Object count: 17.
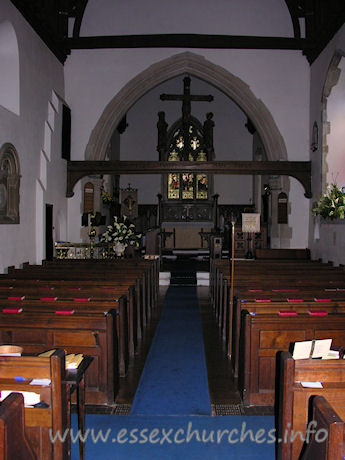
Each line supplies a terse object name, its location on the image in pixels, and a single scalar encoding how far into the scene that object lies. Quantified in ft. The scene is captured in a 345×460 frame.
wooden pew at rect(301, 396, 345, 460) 5.24
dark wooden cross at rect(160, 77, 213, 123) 44.27
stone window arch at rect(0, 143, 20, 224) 22.79
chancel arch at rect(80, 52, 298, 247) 37.96
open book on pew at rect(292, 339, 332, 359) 9.22
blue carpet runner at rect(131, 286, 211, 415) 11.96
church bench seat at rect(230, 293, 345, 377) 13.53
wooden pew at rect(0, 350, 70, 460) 7.41
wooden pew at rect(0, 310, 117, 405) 11.91
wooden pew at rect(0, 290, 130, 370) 13.44
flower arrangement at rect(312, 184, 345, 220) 22.46
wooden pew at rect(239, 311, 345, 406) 12.10
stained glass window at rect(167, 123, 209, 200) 59.11
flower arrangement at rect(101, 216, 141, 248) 31.37
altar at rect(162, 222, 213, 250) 52.70
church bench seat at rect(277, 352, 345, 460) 7.29
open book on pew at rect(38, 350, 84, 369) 8.80
